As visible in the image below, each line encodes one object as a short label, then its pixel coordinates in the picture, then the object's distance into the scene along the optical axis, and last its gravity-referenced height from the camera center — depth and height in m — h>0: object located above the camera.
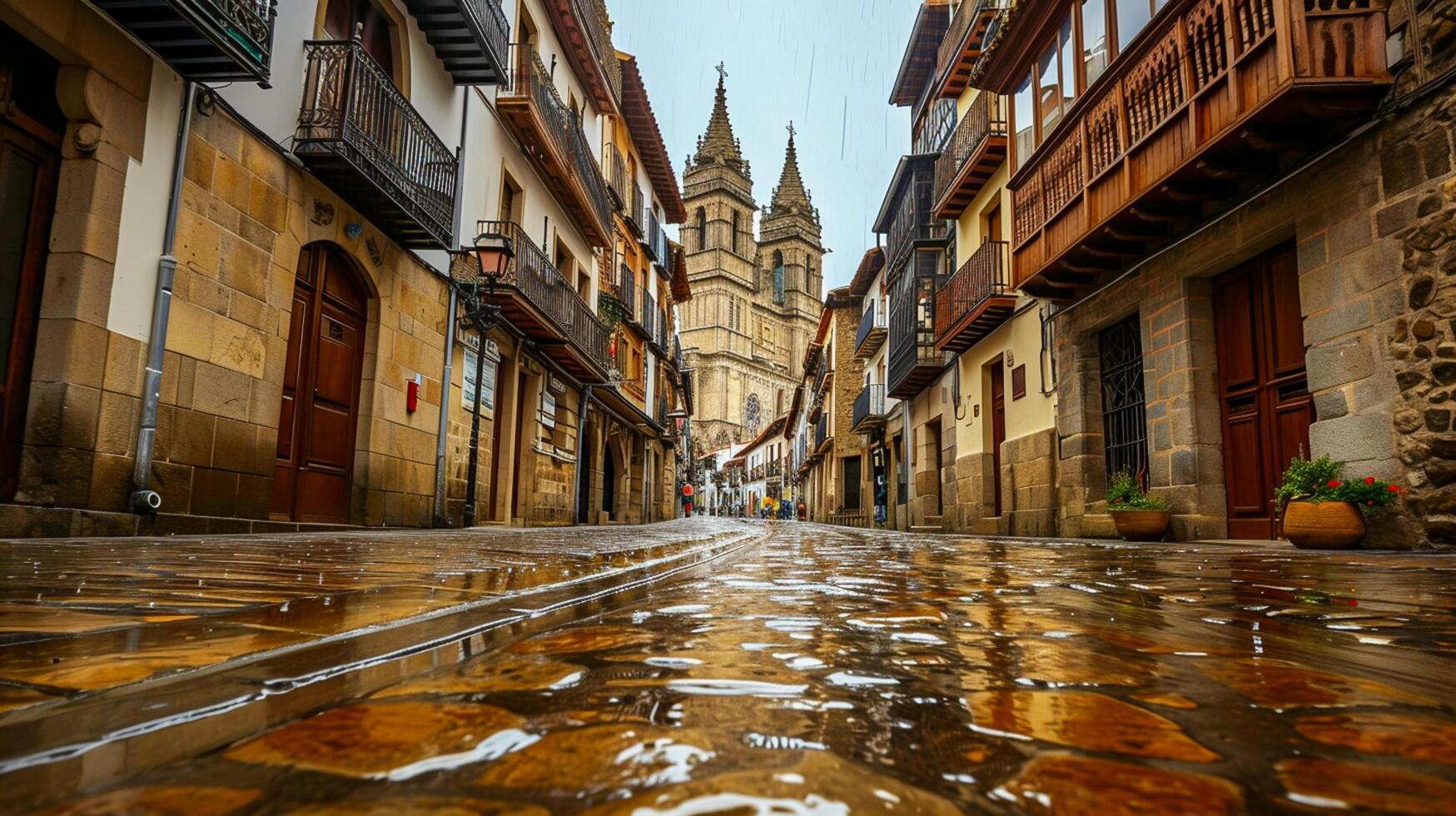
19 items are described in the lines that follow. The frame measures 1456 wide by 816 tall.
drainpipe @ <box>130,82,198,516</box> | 5.32 +0.97
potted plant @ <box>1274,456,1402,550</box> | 5.21 +0.16
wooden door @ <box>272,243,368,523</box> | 7.64 +1.09
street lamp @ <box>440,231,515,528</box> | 9.95 +2.82
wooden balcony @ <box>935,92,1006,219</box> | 12.47 +5.89
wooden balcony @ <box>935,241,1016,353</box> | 12.11 +3.44
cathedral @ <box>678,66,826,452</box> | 70.06 +20.37
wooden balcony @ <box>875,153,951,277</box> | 16.84 +6.58
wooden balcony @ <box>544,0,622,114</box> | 14.61 +8.81
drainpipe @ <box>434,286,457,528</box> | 9.87 +0.96
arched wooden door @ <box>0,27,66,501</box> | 4.86 +1.71
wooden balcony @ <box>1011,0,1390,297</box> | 5.62 +3.28
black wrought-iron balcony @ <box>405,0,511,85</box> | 9.28 +5.57
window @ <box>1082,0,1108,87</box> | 8.66 +5.20
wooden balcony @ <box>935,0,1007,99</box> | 12.67 +7.93
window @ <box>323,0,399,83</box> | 8.20 +5.06
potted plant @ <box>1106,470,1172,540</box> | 7.66 +0.05
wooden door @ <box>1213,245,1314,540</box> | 6.73 +1.23
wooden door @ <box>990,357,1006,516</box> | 13.22 +1.66
